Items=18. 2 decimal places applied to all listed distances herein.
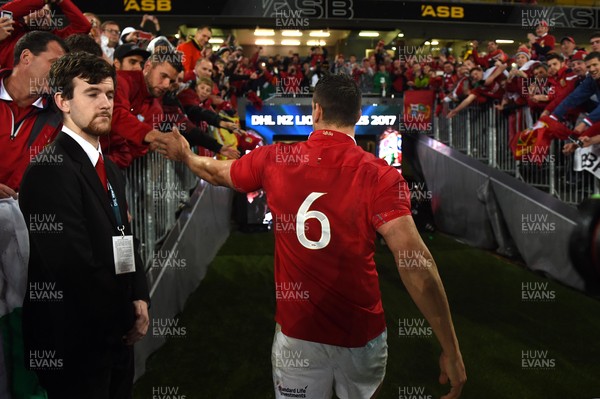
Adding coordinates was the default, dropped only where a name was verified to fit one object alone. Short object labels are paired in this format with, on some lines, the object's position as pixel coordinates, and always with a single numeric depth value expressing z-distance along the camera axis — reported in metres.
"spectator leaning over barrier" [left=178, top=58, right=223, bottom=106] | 6.80
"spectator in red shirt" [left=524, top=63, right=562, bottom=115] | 8.74
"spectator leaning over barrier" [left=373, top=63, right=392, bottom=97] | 15.73
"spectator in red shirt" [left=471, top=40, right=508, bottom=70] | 11.01
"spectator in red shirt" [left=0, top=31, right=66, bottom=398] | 3.24
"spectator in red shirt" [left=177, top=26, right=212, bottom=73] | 8.43
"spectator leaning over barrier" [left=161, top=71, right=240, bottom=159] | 4.61
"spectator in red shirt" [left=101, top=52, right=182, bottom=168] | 4.53
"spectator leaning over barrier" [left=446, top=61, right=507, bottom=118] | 9.94
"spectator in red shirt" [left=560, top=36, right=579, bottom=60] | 10.32
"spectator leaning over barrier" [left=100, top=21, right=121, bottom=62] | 7.40
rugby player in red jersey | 2.33
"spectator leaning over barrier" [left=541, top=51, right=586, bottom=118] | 7.98
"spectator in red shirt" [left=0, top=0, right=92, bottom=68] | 4.50
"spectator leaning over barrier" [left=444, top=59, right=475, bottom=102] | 11.13
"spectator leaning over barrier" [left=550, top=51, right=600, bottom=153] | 7.23
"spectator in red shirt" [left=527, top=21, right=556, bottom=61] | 10.68
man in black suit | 2.28
